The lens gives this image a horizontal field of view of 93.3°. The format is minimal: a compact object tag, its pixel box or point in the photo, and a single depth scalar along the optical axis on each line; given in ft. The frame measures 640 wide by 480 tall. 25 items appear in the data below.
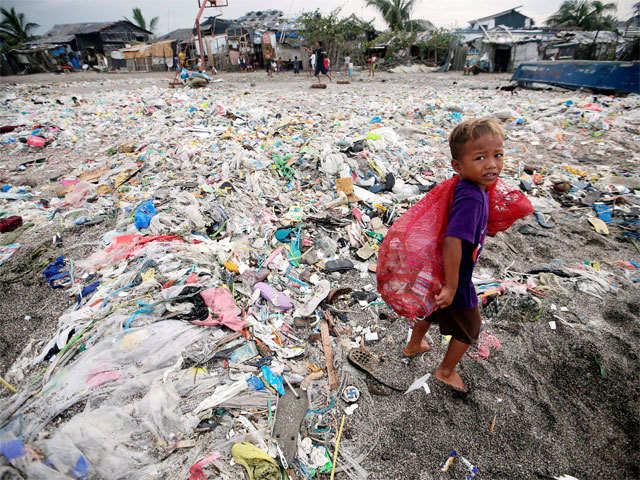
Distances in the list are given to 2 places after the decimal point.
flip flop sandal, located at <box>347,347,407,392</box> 6.67
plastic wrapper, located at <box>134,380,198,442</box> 5.35
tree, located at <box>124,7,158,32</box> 123.03
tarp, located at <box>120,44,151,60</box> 83.73
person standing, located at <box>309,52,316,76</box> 60.54
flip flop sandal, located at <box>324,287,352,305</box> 8.91
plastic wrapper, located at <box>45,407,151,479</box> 4.68
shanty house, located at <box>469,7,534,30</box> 108.78
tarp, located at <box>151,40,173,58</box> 82.02
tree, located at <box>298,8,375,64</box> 75.92
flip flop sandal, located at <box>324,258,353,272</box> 10.34
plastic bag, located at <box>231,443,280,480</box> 4.94
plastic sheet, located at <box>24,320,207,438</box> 5.57
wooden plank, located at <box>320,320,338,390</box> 6.64
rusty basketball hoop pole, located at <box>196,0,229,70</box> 53.01
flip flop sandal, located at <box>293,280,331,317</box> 8.48
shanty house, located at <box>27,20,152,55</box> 95.20
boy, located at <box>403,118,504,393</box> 4.27
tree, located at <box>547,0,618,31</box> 98.02
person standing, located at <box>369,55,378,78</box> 63.61
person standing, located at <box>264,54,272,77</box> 72.73
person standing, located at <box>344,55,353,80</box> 72.54
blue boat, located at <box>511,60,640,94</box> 31.07
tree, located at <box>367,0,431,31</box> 94.63
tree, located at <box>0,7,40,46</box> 105.09
